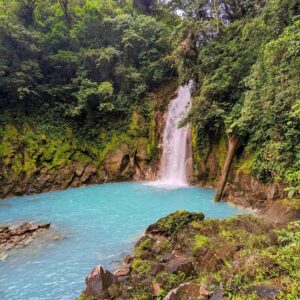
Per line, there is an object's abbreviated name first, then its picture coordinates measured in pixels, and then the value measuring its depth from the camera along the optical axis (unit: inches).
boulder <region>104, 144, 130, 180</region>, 721.6
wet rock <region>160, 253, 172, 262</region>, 229.2
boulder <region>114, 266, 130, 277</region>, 223.5
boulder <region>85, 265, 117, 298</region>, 192.7
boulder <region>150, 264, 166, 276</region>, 205.6
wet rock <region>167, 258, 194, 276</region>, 195.6
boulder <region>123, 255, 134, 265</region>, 254.8
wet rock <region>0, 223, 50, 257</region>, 328.8
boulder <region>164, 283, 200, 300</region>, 151.4
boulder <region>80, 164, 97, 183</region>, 704.4
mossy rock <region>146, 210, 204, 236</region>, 293.6
